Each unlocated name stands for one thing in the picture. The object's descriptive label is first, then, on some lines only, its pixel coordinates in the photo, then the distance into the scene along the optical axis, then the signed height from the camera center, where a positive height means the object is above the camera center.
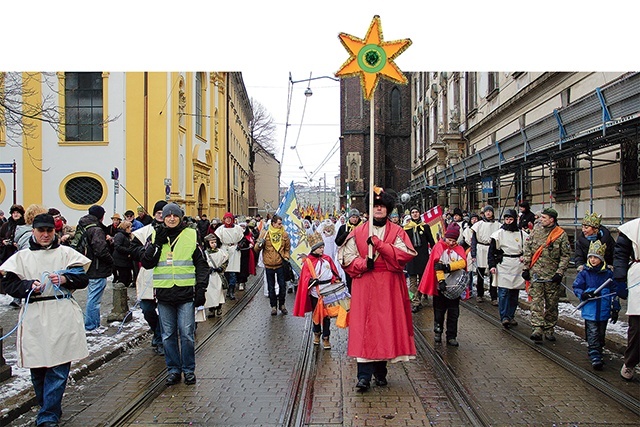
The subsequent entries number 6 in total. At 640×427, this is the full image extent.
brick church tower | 64.50 +8.08
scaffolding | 10.31 +1.63
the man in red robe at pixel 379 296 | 6.34 -0.89
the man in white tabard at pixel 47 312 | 5.32 -0.88
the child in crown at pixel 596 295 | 7.36 -1.03
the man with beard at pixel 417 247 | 12.03 -0.73
